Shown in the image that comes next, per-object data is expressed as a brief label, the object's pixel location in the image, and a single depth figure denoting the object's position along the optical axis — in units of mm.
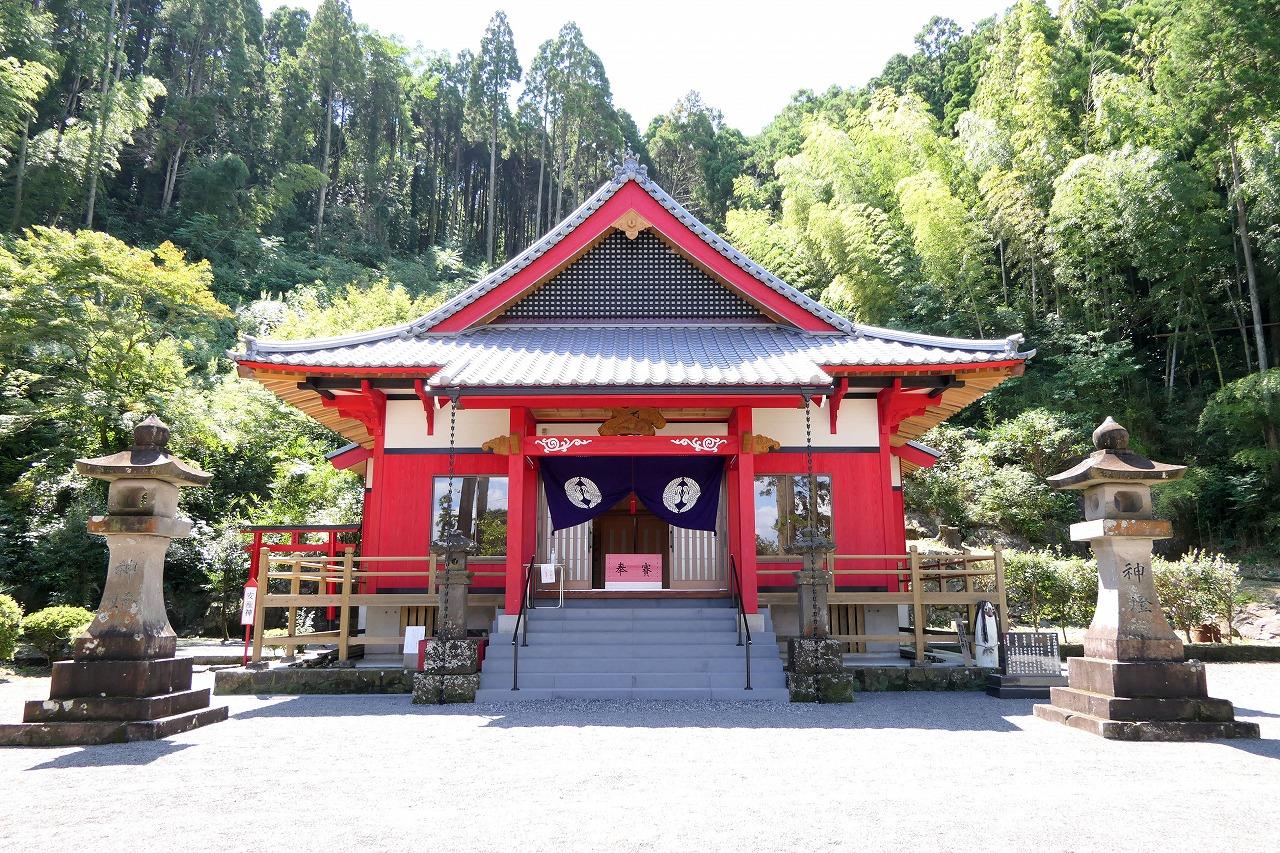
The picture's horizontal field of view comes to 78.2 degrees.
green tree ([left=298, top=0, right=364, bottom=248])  40375
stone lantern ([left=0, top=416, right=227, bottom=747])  6098
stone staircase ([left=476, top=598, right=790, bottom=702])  8289
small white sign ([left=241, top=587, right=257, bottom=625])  9289
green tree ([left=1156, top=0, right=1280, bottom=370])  19391
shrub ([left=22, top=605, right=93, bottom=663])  10727
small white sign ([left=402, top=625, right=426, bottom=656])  9320
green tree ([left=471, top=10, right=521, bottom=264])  42781
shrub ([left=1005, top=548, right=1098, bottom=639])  14695
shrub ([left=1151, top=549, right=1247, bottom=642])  12984
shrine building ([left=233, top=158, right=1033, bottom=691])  9656
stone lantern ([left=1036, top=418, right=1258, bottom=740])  6070
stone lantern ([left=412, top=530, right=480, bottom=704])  8156
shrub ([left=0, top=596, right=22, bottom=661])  10688
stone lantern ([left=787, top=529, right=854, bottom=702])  8102
